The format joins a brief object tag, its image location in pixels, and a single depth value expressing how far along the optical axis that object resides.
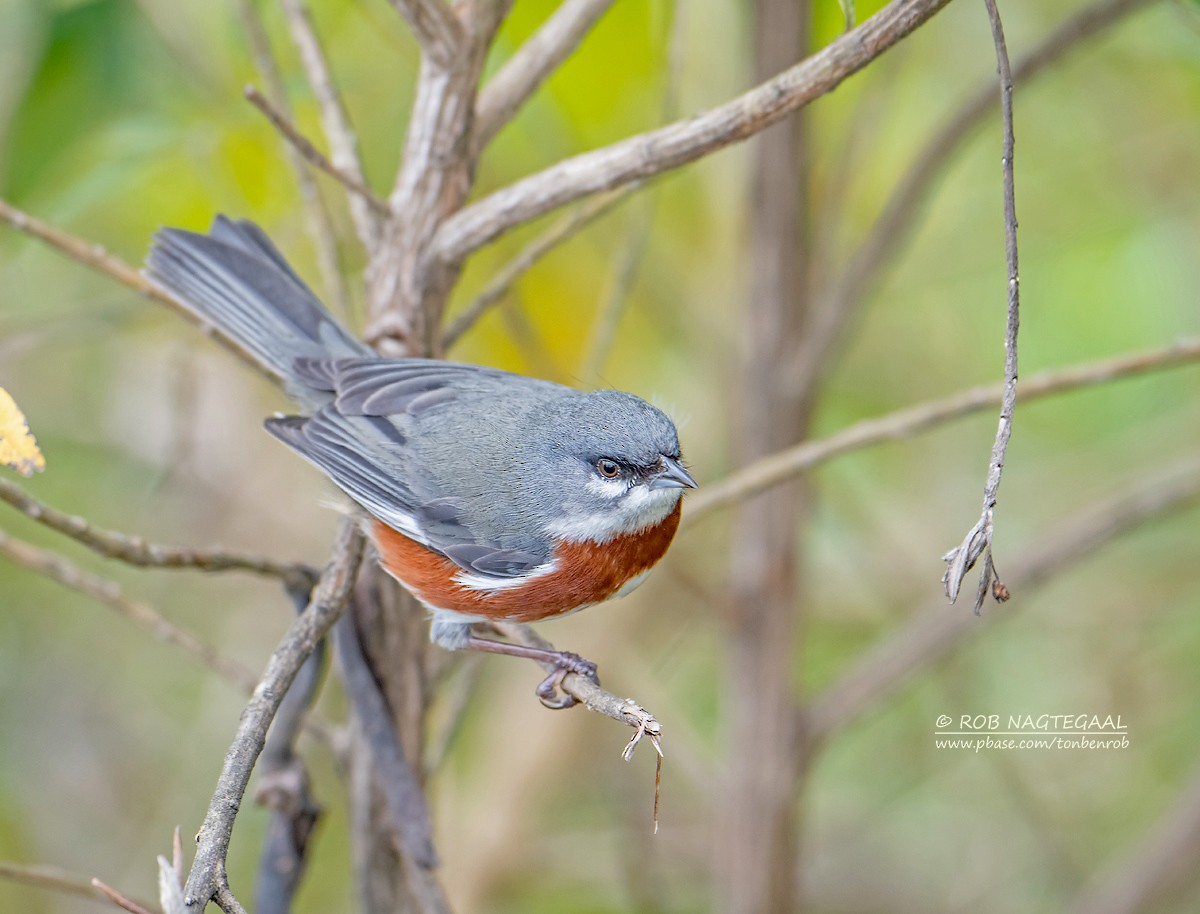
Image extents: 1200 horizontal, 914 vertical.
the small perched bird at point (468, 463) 5.78
